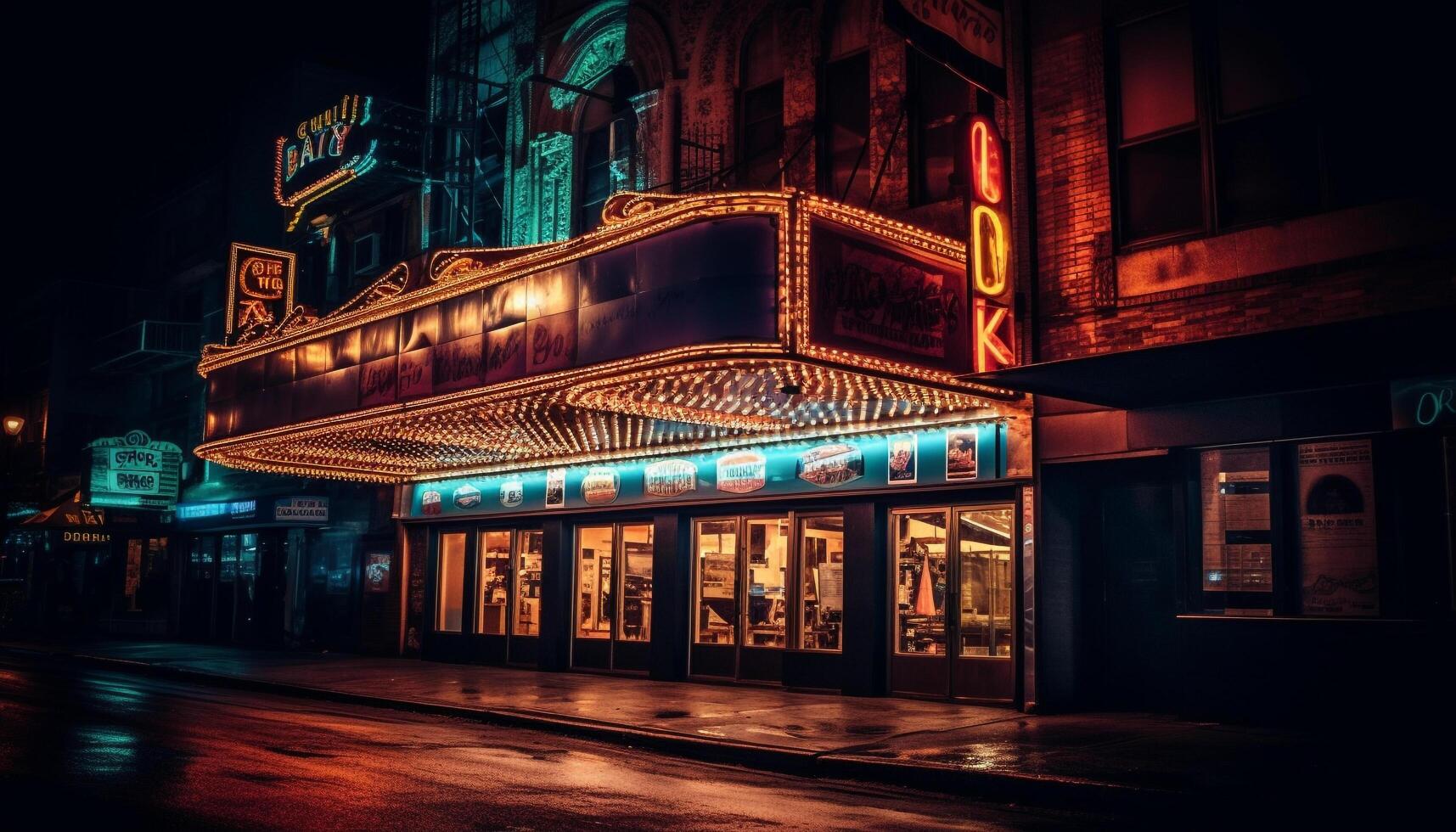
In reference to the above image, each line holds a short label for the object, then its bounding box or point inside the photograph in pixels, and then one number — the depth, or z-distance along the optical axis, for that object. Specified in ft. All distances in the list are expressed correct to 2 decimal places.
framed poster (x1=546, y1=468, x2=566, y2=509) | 71.82
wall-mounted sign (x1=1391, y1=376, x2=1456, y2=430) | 37.91
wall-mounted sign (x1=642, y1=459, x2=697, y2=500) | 63.87
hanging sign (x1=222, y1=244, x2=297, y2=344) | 80.74
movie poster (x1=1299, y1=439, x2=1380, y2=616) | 39.91
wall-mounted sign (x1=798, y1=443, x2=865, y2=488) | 56.13
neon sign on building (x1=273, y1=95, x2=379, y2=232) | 83.97
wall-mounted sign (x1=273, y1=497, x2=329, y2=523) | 88.84
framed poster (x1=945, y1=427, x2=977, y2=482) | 51.13
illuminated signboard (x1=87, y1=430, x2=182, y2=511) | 108.06
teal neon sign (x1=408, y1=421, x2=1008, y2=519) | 51.70
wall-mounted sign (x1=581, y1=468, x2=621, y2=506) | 68.33
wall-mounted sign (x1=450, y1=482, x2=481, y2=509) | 78.16
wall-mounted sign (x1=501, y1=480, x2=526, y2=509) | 74.90
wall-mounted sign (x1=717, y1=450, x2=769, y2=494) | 60.34
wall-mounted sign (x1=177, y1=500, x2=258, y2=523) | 95.81
